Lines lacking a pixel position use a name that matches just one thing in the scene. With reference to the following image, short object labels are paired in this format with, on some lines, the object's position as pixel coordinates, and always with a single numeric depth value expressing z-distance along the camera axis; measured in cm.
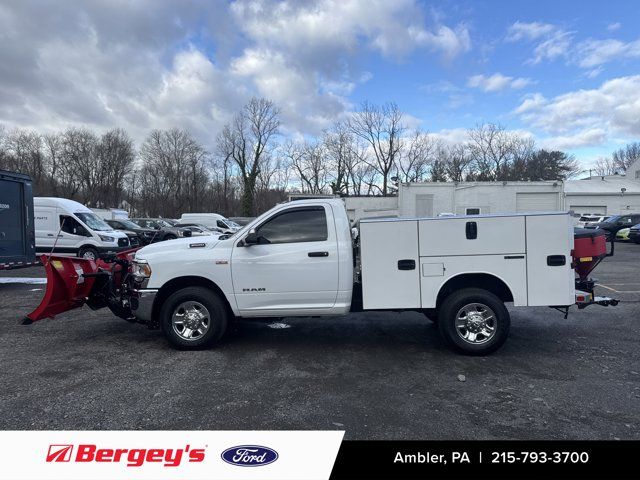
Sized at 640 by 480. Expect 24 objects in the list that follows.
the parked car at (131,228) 2153
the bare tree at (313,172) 6812
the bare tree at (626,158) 7894
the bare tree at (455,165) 6644
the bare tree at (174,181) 6938
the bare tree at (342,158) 6531
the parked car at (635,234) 2362
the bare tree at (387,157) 6291
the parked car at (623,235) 2495
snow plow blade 565
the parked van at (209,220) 3659
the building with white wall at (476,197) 3578
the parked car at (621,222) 2858
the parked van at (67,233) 1638
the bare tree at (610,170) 8136
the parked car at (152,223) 3484
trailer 1133
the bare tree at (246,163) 6184
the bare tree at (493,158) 6712
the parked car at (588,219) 3417
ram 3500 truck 523
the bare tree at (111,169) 7075
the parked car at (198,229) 2899
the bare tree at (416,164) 6381
